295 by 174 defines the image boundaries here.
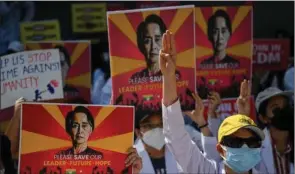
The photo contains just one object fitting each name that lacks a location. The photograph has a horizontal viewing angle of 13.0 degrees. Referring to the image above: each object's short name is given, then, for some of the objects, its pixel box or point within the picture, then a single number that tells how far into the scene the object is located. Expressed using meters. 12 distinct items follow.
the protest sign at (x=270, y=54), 11.18
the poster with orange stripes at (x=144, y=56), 7.65
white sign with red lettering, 8.35
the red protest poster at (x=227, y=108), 8.74
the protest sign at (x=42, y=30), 11.30
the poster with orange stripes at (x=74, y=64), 9.62
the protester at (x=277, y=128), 8.19
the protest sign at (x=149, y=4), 12.21
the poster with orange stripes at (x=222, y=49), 8.75
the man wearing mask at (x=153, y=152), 7.88
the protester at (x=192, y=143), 6.53
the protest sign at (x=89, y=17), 12.46
